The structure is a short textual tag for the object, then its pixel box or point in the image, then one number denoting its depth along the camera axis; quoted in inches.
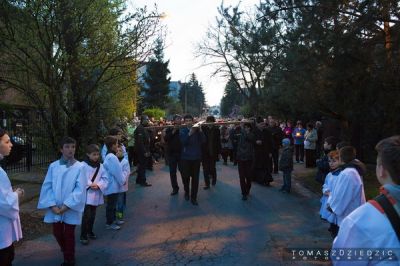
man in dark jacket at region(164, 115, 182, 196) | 433.6
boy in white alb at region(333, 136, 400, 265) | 94.5
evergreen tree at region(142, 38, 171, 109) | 2573.8
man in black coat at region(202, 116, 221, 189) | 480.7
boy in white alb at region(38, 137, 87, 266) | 215.5
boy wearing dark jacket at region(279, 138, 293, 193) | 455.0
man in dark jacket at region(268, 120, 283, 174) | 579.5
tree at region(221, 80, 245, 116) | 3350.9
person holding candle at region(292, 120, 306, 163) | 708.7
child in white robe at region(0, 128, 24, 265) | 171.2
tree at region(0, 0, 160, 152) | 347.6
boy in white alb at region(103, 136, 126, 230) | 305.1
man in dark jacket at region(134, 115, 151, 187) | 486.6
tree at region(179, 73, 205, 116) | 4354.1
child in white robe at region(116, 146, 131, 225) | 315.1
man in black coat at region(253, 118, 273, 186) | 496.1
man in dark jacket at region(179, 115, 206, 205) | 405.1
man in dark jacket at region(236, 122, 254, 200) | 415.2
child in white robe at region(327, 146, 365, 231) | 204.7
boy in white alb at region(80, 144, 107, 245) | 271.0
